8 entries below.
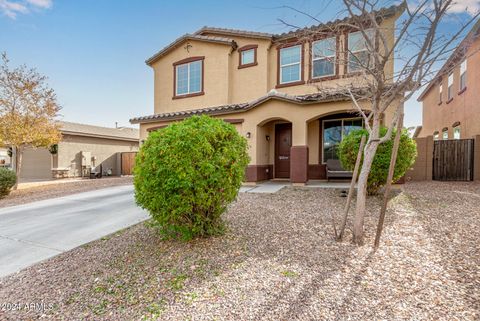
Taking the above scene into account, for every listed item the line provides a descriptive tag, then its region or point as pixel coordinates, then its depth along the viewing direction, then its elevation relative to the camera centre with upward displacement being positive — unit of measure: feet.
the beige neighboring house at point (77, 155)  56.24 +0.77
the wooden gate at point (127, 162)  63.16 -0.94
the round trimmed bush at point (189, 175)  11.50 -0.77
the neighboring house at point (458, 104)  38.75 +11.20
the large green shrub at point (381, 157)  20.94 +0.32
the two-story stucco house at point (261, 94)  31.50 +10.95
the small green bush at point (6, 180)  32.81 -3.17
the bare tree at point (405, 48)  11.62 +5.63
